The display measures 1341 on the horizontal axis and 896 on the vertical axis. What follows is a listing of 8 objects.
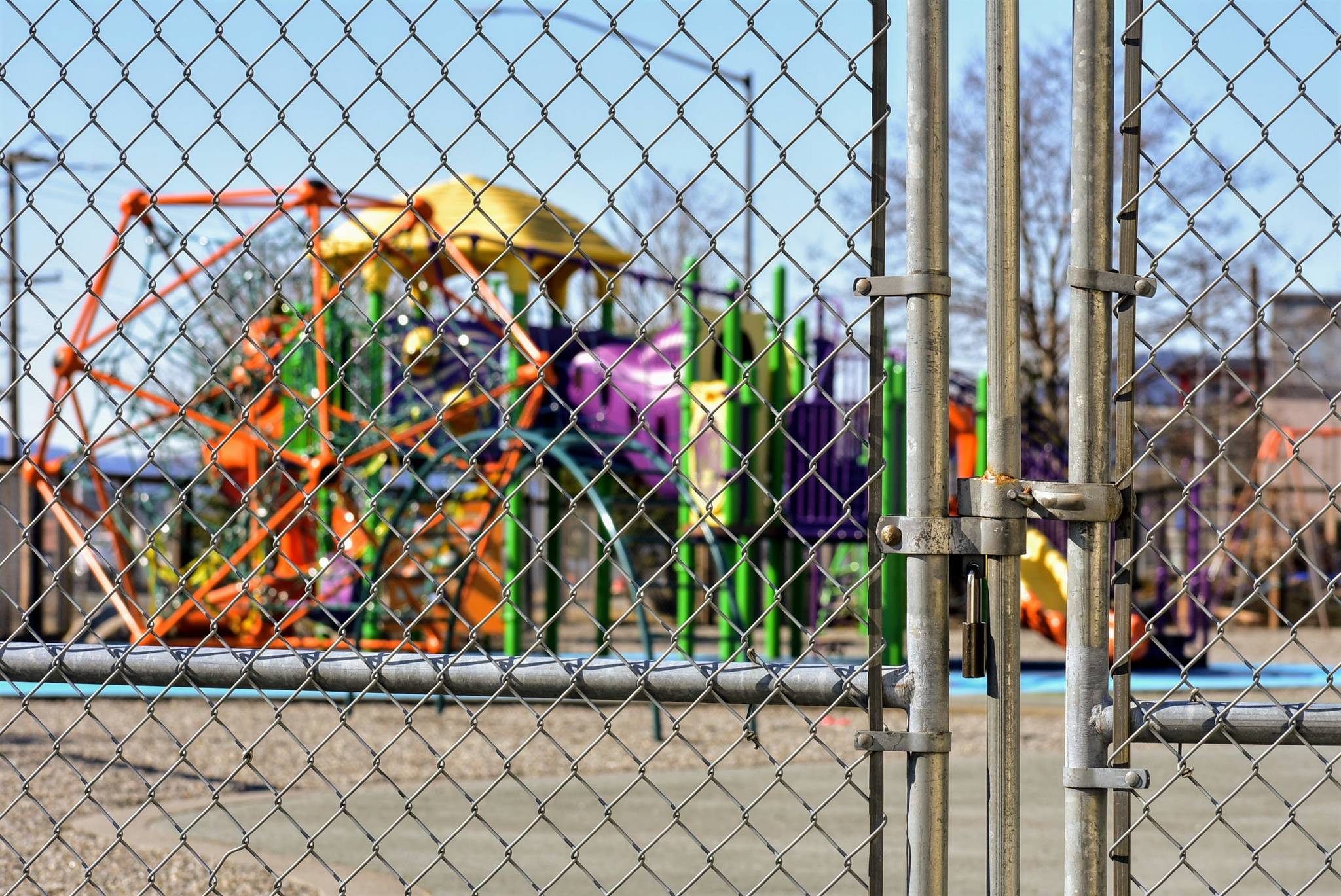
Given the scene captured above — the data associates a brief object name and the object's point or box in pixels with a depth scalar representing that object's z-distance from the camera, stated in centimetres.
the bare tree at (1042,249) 4462
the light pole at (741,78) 2470
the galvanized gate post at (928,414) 408
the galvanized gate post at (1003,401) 404
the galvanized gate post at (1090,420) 407
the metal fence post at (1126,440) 409
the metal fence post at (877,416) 415
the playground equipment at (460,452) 1977
